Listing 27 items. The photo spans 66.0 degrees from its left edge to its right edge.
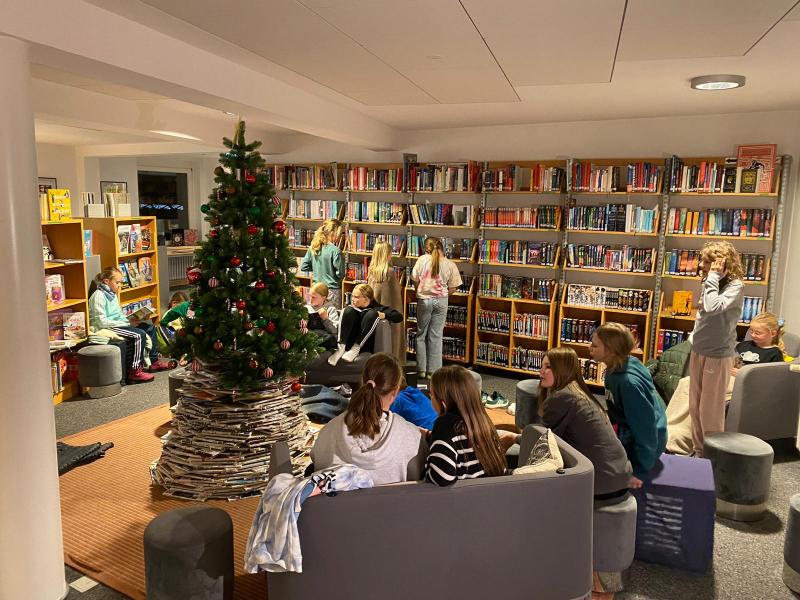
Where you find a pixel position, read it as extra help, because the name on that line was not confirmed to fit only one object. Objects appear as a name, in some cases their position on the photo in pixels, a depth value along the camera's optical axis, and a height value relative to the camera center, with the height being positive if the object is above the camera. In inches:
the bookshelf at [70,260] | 251.4 -17.9
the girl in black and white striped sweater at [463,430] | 100.6 -34.5
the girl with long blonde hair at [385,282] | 273.6 -26.9
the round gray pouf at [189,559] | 108.0 -59.9
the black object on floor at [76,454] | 175.3 -69.6
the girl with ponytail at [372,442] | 104.1 -37.5
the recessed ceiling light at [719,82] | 167.6 +40.2
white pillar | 104.3 -28.2
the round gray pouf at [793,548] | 121.6 -62.7
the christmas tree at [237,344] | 154.9 -31.7
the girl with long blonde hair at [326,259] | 289.0 -17.8
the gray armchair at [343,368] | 228.5 -54.6
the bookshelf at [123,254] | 294.7 -16.9
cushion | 102.0 -39.6
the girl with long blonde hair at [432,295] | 268.8 -31.5
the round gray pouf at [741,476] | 148.9 -59.5
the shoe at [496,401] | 238.1 -68.2
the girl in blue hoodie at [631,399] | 122.8 -34.5
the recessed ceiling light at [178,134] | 247.6 +34.2
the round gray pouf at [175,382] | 205.8 -54.8
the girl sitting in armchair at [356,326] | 228.8 -38.4
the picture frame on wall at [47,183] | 349.7 +17.9
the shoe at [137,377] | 261.9 -67.6
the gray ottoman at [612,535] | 118.3 -58.9
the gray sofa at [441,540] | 93.8 -48.9
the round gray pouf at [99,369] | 236.5 -58.8
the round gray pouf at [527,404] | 194.4 -56.4
